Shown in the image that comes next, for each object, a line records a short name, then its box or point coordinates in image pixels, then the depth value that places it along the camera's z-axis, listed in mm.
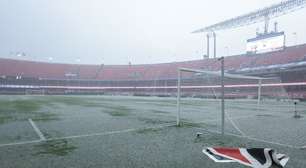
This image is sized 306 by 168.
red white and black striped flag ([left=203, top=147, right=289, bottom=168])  3365
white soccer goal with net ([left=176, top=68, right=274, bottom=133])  7098
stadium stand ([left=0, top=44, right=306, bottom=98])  42126
